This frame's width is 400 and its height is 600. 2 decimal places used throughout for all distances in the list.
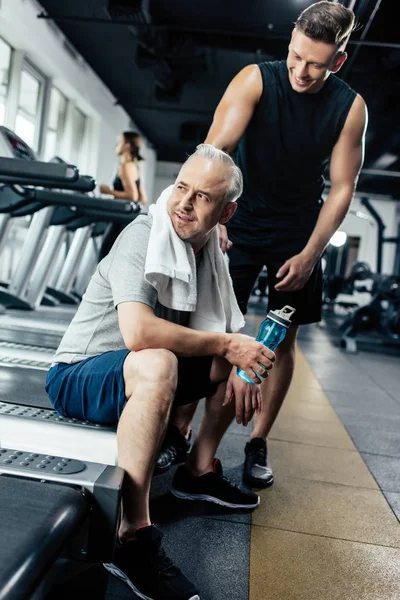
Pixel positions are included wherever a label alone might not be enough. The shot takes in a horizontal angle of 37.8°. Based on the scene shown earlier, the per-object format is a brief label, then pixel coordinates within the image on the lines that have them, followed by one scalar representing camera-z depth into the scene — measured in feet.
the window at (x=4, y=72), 19.37
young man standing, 5.77
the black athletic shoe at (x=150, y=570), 3.84
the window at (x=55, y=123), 24.75
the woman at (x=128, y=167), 15.08
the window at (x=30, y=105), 21.48
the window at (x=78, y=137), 27.53
